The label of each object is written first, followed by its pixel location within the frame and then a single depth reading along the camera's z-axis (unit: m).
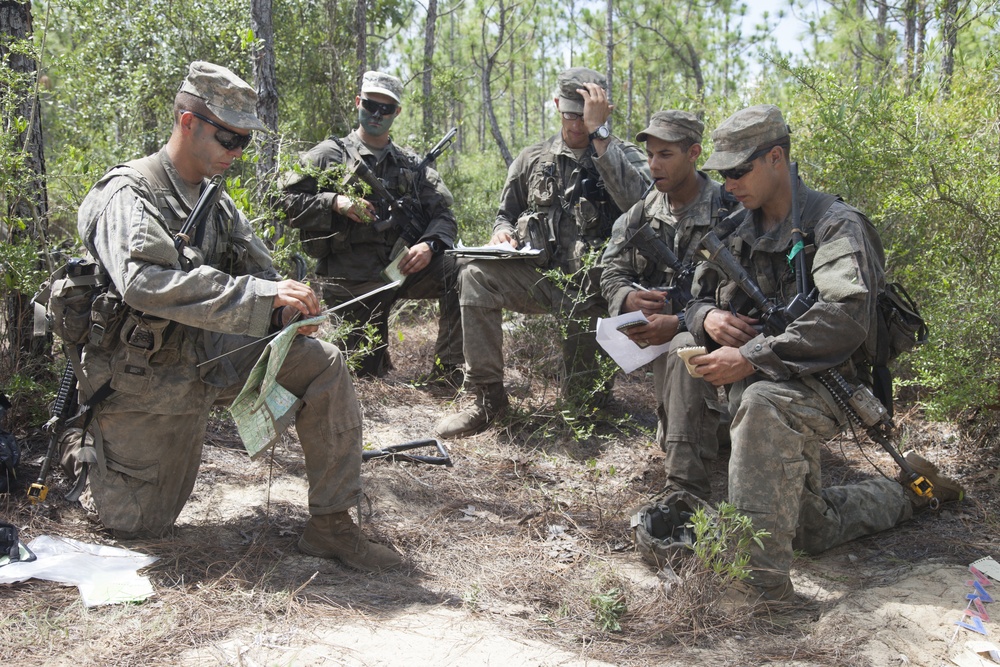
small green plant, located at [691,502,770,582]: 3.02
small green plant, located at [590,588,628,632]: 3.05
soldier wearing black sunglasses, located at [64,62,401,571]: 3.23
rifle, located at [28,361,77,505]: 3.43
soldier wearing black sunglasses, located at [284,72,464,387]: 5.68
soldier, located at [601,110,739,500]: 3.93
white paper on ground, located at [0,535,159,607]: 2.96
